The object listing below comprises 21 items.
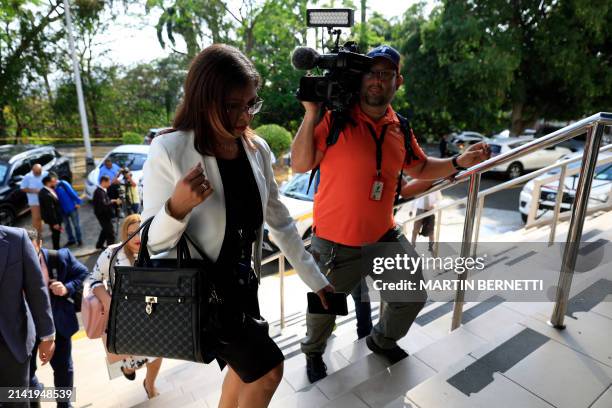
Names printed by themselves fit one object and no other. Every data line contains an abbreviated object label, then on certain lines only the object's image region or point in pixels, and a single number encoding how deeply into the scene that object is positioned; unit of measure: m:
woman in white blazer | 1.34
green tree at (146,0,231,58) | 14.58
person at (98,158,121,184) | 8.34
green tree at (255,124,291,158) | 12.69
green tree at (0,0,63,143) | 15.91
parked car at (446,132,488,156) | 16.14
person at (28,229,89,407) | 2.89
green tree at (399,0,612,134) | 12.71
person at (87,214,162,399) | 2.68
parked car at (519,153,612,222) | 5.76
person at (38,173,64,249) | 6.63
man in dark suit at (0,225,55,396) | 2.26
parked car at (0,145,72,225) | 8.32
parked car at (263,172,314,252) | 6.11
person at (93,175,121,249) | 6.67
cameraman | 2.21
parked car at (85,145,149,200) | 9.50
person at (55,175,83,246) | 6.95
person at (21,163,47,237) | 7.40
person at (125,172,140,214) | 7.79
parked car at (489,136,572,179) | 13.12
